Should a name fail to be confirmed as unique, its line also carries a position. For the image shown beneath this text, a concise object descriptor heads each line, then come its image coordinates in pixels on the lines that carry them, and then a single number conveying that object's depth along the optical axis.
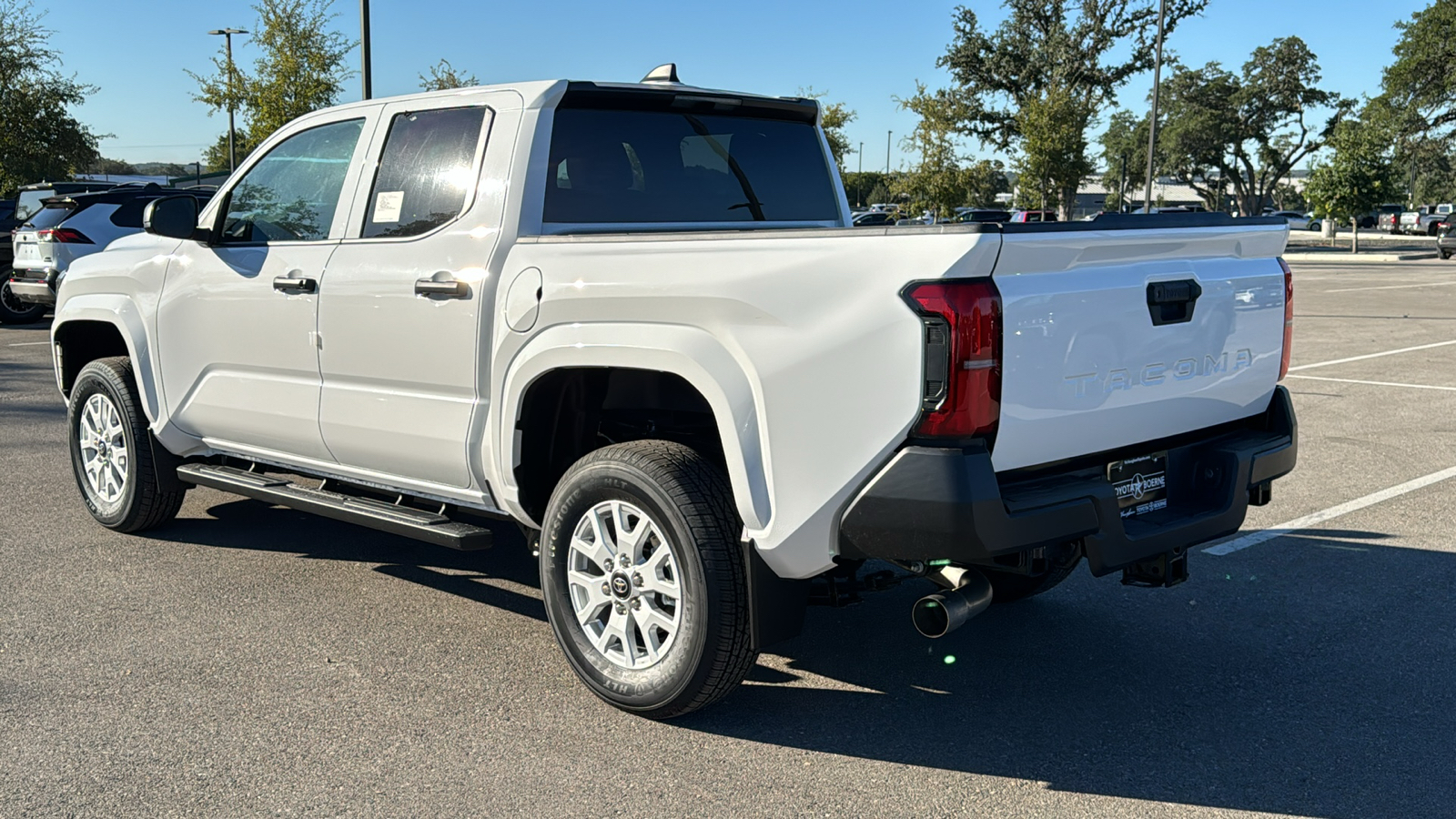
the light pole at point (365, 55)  19.80
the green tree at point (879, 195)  83.94
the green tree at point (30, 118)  35.56
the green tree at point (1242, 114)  71.19
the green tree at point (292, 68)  28.67
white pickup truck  3.27
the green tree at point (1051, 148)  44.56
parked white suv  14.99
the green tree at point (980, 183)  43.66
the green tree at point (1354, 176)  42.66
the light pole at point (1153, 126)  32.00
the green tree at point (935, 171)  42.94
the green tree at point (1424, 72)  50.34
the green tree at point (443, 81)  31.36
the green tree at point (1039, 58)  56.59
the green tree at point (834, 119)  43.62
